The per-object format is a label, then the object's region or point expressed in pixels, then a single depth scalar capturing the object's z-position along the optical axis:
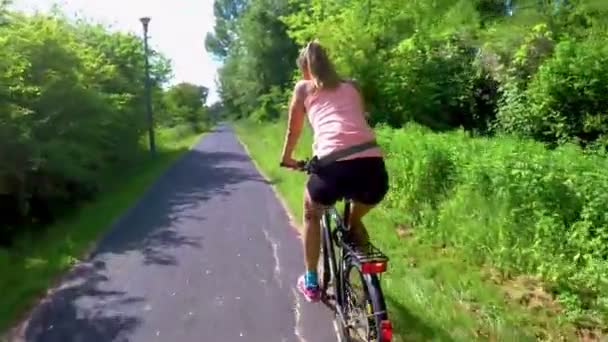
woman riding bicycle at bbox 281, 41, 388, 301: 4.47
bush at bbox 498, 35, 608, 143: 10.36
